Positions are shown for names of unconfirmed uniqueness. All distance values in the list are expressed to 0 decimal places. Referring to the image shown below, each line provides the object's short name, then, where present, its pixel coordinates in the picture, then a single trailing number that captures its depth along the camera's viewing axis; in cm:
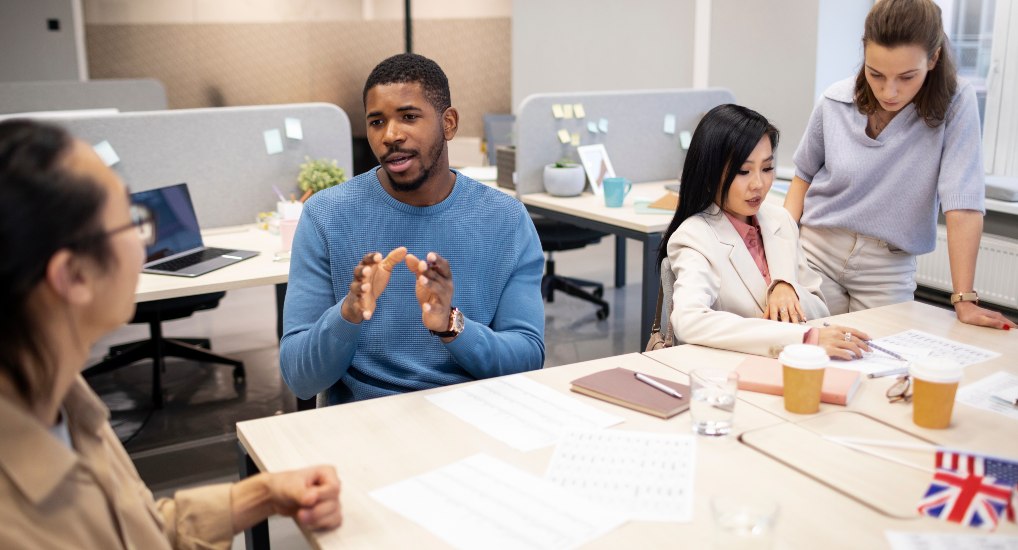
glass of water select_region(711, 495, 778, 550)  104
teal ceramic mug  345
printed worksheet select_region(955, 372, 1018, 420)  151
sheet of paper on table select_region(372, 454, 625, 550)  109
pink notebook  152
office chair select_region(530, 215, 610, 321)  409
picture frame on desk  378
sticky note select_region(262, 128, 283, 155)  316
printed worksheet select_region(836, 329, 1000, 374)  170
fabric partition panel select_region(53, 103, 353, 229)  292
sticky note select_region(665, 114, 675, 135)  405
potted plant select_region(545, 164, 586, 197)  367
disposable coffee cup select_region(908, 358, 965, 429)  139
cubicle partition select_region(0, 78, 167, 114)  444
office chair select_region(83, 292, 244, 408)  303
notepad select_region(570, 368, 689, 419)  148
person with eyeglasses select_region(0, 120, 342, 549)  83
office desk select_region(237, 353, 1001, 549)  110
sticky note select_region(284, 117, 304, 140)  319
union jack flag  115
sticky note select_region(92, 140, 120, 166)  286
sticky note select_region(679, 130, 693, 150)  411
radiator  392
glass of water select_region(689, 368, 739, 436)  141
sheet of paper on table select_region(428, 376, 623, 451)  139
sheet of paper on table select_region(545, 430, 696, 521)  118
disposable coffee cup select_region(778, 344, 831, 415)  146
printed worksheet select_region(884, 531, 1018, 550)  107
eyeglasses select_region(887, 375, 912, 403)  152
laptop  258
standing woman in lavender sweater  201
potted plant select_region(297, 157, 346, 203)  315
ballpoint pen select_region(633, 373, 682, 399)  153
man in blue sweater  167
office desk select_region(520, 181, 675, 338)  314
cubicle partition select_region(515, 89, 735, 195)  377
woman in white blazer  193
